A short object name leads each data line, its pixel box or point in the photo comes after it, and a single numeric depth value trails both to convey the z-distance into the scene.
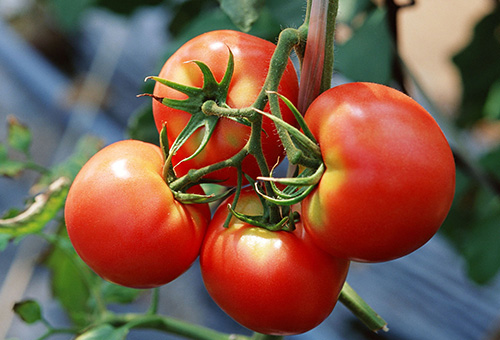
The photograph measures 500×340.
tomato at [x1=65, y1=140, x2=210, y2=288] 0.51
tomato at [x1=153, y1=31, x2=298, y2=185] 0.51
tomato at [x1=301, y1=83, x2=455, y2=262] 0.47
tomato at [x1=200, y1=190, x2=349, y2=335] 0.51
